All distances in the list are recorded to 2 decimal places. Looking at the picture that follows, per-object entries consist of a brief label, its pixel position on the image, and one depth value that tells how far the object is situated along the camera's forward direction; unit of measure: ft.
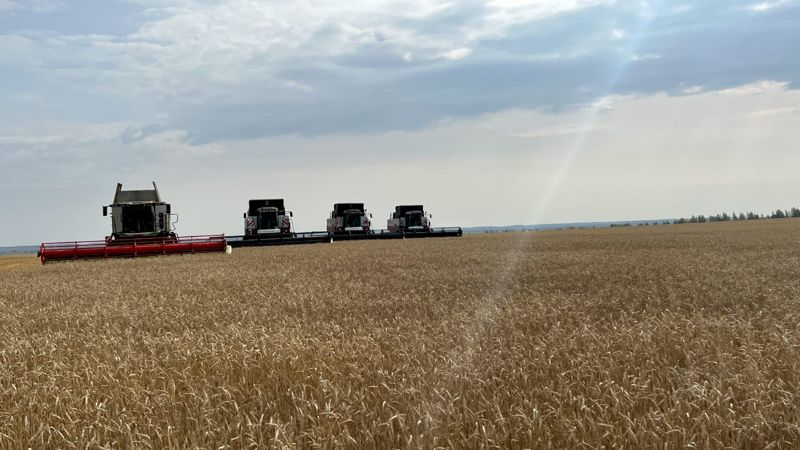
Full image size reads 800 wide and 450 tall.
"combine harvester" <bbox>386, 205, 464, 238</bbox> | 197.98
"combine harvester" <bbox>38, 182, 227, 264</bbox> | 106.52
